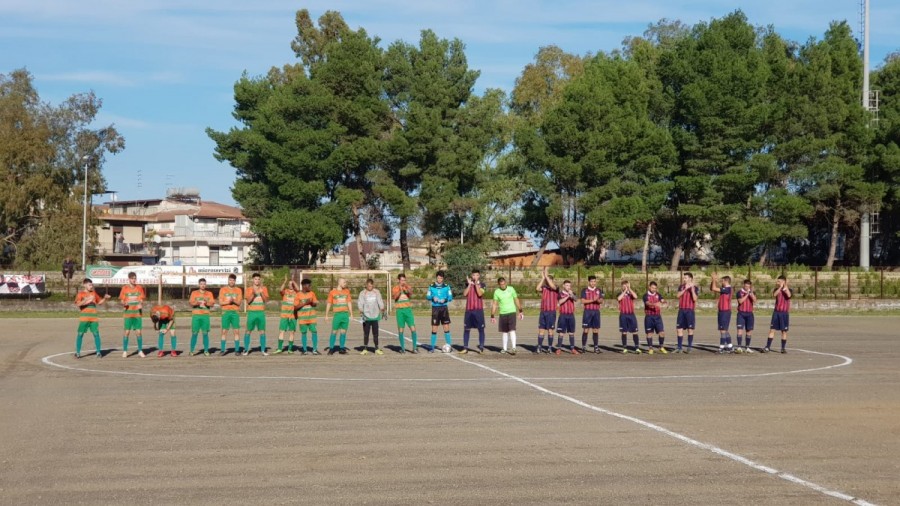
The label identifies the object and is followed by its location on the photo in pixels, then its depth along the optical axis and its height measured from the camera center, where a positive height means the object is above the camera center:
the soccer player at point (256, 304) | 24.06 -1.22
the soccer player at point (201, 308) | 24.00 -1.35
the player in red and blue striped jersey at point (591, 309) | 25.09 -1.21
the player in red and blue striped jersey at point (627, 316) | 25.19 -1.37
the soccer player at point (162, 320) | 24.31 -1.70
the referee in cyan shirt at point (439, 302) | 24.78 -1.09
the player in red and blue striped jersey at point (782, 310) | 25.38 -1.12
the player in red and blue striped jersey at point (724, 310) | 25.47 -1.15
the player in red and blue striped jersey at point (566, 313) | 24.78 -1.31
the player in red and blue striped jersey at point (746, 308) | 25.53 -1.09
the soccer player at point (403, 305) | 24.94 -1.20
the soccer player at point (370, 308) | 24.56 -1.27
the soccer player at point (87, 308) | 23.22 -1.38
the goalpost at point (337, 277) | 48.97 -1.10
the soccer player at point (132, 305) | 23.77 -1.30
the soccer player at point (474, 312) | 24.70 -1.33
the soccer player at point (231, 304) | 24.03 -1.23
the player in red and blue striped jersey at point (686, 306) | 25.47 -1.08
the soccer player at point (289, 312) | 24.69 -1.43
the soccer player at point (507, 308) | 24.52 -1.17
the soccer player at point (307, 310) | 24.45 -1.36
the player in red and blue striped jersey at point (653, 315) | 25.42 -1.34
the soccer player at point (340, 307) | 24.53 -1.29
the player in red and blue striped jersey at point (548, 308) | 24.69 -1.18
